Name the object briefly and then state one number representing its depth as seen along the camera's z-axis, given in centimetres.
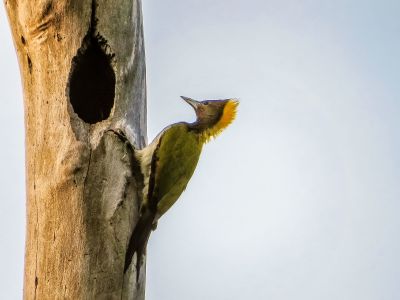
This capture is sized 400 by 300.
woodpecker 948
